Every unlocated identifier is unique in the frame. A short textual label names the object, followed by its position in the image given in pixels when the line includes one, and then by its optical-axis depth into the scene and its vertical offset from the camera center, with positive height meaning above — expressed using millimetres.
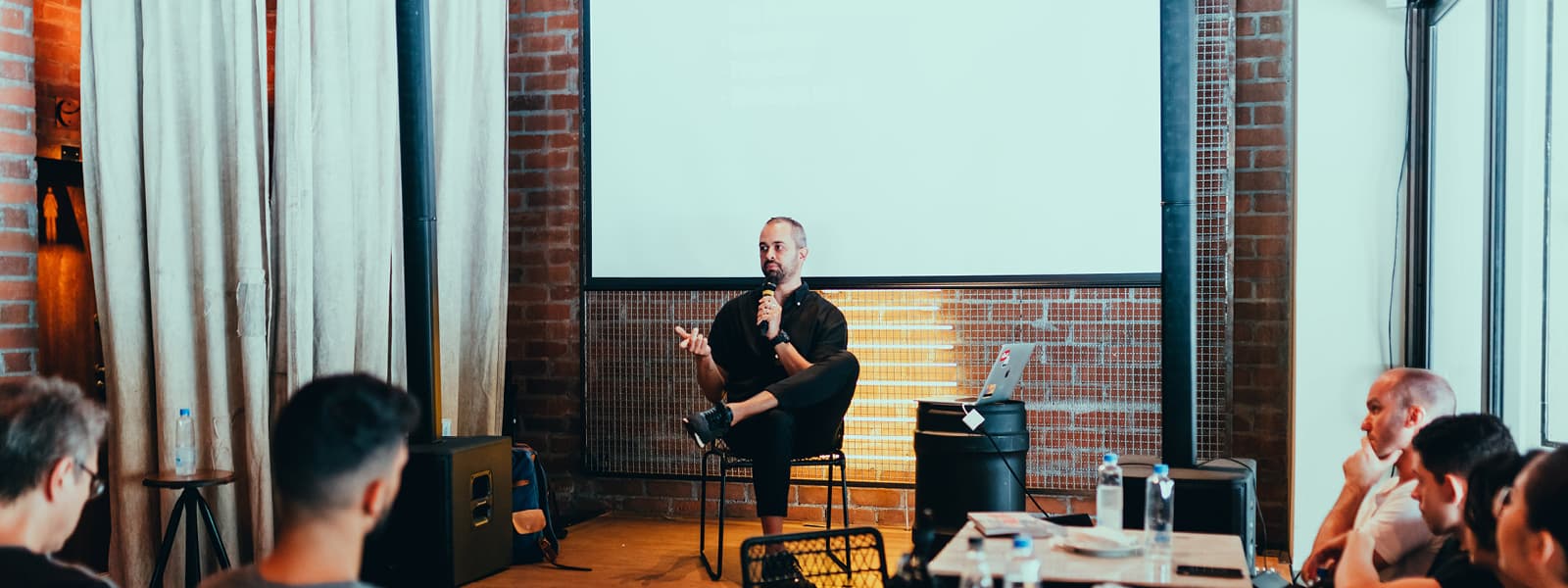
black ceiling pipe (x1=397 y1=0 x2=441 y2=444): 4484 +234
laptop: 4557 -368
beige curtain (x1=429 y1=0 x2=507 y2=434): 5156 +303
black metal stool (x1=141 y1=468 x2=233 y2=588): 3654 -698
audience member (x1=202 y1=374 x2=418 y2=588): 1722 -279
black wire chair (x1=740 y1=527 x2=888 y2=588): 2568 -606
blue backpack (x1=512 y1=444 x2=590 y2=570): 4883 -950
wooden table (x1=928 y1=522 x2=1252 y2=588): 2455 -602
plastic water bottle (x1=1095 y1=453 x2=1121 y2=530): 3068 -548
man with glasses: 2031 -305
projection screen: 5164 +600
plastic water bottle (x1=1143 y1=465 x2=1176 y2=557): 2867 -565
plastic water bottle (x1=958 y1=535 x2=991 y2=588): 2006 -493
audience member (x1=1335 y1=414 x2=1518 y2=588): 2367 -360
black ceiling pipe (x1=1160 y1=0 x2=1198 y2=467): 3830 +102
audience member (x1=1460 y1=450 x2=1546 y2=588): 2043 -379
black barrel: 4508 -684
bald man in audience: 2744 -521
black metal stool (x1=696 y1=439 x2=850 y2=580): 4688 -733
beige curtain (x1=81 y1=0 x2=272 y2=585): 3934 +135
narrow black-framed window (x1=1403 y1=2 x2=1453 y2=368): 4328 +258
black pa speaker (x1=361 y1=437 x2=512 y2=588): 4320 -873
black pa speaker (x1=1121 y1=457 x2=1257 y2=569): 3740 -687
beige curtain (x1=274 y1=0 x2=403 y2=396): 4129 +295
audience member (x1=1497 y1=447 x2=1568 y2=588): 1738 -360
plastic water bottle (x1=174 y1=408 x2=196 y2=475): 3889 -530
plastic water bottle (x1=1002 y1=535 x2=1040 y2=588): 2160 -538
